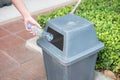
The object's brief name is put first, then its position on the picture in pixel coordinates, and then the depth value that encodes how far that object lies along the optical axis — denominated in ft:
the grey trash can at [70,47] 7.39
